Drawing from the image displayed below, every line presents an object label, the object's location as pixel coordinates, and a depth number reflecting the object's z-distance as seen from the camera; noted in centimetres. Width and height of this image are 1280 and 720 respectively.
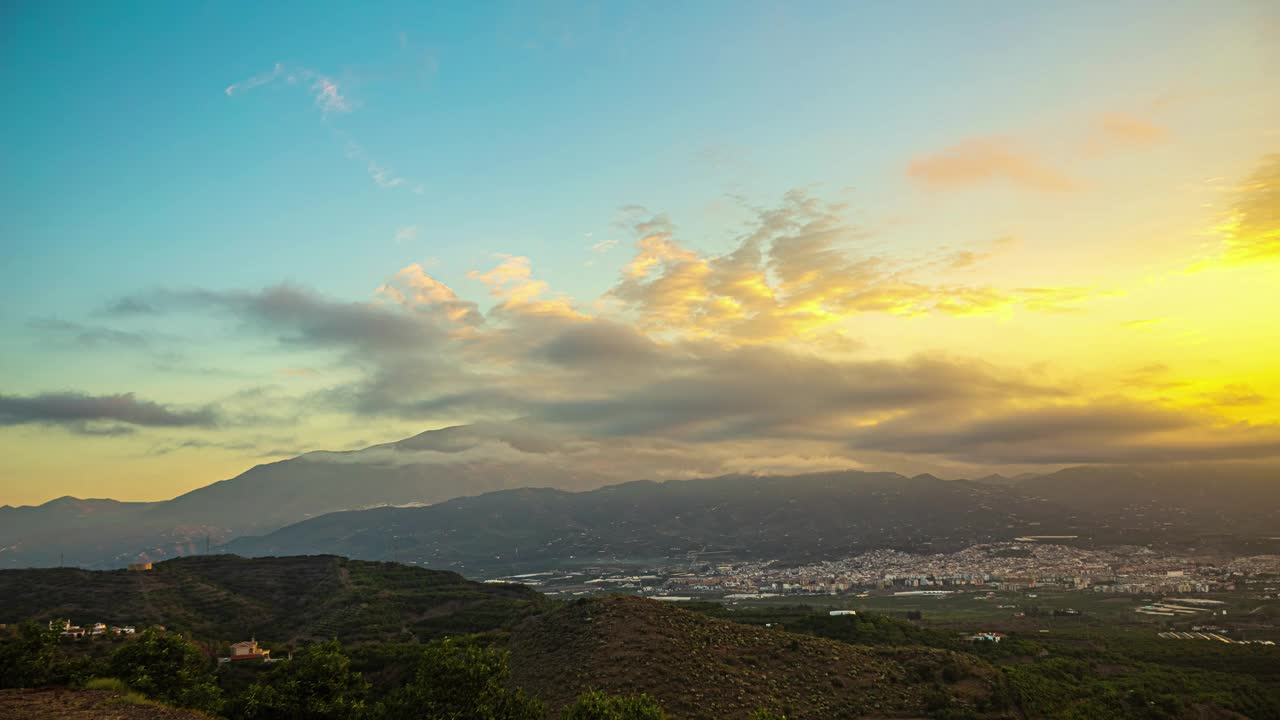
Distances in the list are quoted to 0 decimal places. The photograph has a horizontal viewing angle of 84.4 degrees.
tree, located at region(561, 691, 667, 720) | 2901
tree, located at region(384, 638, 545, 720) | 3206
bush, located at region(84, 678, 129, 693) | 3013
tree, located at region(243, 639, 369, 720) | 3247
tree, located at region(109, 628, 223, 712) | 3300
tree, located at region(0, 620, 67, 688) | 3014
